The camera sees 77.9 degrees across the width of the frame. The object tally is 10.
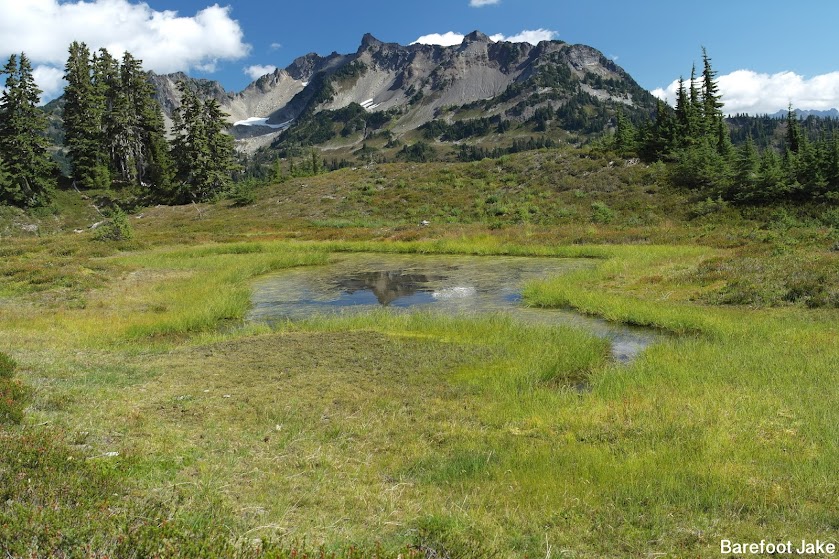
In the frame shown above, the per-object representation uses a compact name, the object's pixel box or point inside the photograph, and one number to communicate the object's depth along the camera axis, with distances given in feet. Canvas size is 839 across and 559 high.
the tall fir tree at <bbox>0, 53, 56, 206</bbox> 236.02
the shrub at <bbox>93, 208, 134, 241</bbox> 163.63
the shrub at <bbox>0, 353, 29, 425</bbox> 29.35
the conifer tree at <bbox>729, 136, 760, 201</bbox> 163.63
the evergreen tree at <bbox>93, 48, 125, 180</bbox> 282.97
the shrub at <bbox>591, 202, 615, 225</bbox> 179.38
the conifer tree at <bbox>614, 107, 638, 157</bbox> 236.43
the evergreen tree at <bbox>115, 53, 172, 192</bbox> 289.99
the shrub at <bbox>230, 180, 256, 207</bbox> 260.42
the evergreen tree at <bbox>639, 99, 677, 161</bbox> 218.79
